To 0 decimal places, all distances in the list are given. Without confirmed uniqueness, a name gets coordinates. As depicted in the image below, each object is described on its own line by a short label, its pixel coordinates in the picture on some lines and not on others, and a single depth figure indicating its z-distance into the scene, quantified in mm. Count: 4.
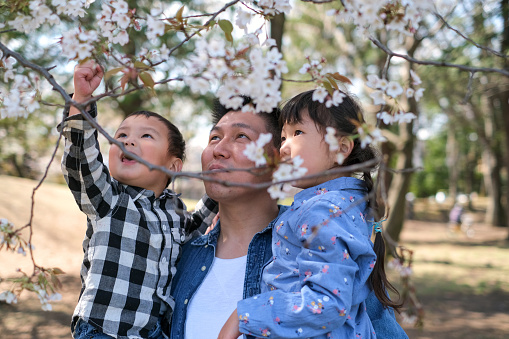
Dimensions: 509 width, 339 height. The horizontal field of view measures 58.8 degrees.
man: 2041
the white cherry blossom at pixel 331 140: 1384
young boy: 1839
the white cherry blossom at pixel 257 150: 1365
